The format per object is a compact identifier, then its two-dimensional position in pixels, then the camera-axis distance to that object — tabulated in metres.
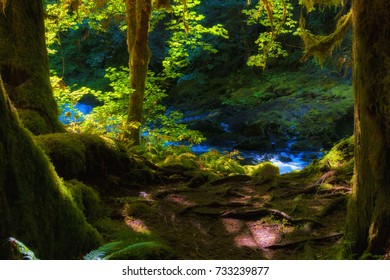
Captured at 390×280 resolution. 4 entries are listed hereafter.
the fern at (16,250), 2.50
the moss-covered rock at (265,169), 11.03
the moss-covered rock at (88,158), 5.77
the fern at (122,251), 3.09
